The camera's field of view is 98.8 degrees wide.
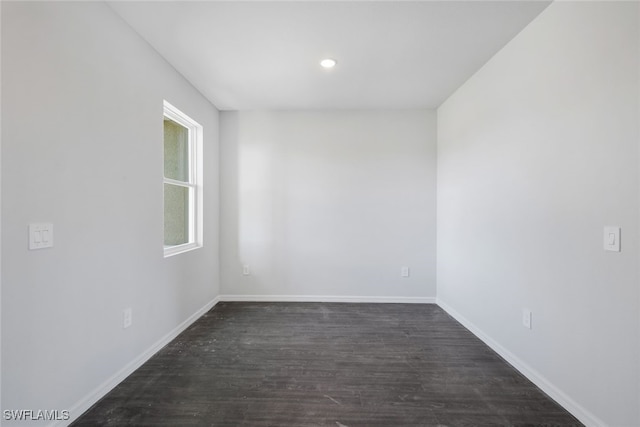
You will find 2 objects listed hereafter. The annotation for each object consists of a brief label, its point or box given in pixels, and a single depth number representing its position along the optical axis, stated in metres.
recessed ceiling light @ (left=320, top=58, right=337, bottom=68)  2.33
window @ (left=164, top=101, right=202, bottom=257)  2.66
